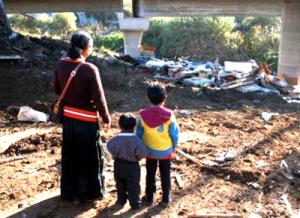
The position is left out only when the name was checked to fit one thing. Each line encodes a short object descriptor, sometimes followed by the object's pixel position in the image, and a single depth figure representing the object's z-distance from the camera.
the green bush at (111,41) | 38.72
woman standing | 4.41
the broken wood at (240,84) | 13.76
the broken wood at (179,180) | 5.61
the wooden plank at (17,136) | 7.48
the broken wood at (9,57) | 12.34
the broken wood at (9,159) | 6.39
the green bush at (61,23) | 41.19
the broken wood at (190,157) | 6.53
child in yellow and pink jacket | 4.55
